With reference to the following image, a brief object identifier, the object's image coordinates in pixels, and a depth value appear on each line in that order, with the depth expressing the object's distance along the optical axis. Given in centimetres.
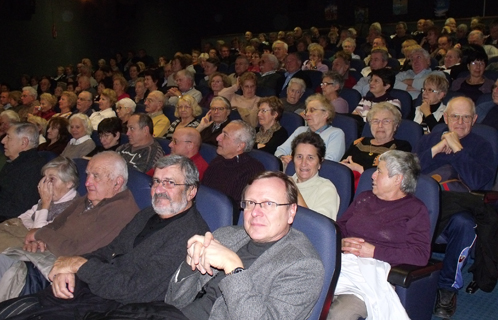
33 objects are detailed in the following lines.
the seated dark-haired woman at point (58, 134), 475
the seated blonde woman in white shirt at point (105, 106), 579
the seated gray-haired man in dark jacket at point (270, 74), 638
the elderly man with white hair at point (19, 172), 338
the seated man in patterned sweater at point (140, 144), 398
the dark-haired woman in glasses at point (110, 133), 438
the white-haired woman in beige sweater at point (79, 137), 456
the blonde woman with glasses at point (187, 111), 492
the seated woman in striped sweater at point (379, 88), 468
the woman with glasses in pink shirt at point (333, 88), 485
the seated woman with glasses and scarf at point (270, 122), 422
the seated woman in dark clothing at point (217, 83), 596
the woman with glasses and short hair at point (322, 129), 371
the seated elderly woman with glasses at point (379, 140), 342
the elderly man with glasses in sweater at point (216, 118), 452
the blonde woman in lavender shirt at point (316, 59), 689
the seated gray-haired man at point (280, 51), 761
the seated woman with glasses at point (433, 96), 435
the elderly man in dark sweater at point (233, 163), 320
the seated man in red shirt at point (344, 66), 610
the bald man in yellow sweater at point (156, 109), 529
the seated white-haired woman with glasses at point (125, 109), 548
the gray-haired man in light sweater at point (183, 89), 614
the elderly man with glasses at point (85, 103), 603
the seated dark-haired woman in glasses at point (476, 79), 486
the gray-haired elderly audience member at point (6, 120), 506
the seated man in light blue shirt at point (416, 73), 555
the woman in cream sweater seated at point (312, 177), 271
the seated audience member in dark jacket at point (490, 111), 395
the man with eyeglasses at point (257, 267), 166
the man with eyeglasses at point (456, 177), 275
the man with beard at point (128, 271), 213
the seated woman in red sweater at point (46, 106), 656
